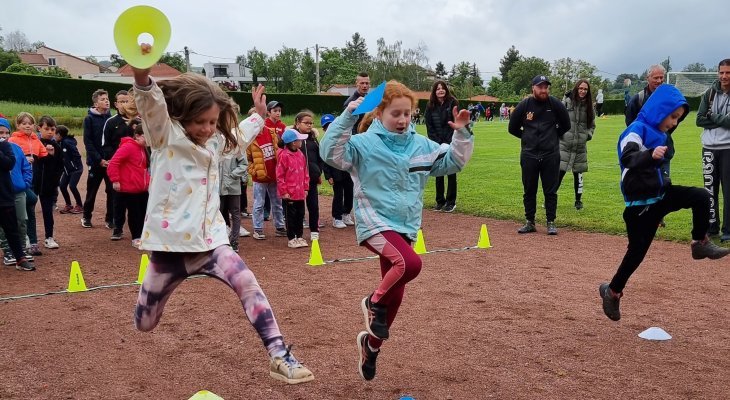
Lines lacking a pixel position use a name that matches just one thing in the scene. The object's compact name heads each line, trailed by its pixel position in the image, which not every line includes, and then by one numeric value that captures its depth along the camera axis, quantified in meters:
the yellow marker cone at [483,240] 9.40
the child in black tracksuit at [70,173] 13.12
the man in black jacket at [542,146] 10.38
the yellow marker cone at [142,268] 7.57
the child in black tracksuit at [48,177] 10.02
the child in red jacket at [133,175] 9.48
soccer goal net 52.22
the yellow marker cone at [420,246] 9.12
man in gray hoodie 9.22
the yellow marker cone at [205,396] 4.04
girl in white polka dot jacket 3.84
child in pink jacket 9.59
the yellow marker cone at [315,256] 8.47
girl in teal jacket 4.47
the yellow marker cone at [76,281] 7.25
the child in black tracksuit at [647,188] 5.48
